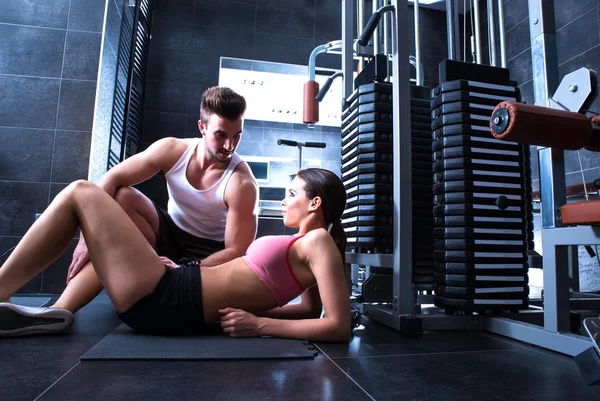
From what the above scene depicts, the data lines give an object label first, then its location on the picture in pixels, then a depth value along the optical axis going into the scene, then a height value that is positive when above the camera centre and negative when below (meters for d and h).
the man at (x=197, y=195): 1.72 +0.25
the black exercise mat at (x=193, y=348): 1.12 -0.27
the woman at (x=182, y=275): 1.25 -0.07
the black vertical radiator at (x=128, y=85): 3.46 +1.46
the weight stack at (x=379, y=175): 1.94 +0.40
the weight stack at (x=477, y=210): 1.66 +0.20
